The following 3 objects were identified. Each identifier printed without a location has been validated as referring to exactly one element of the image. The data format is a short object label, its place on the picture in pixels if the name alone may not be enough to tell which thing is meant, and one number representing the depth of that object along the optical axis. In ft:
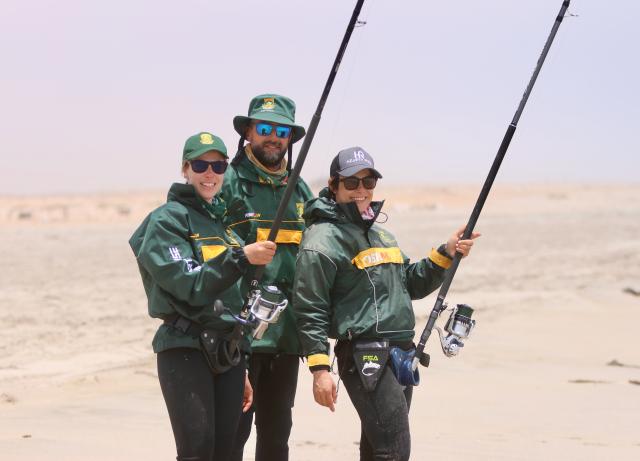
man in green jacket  31.65
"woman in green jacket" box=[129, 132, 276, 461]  26.25
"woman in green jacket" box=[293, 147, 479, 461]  28.86
